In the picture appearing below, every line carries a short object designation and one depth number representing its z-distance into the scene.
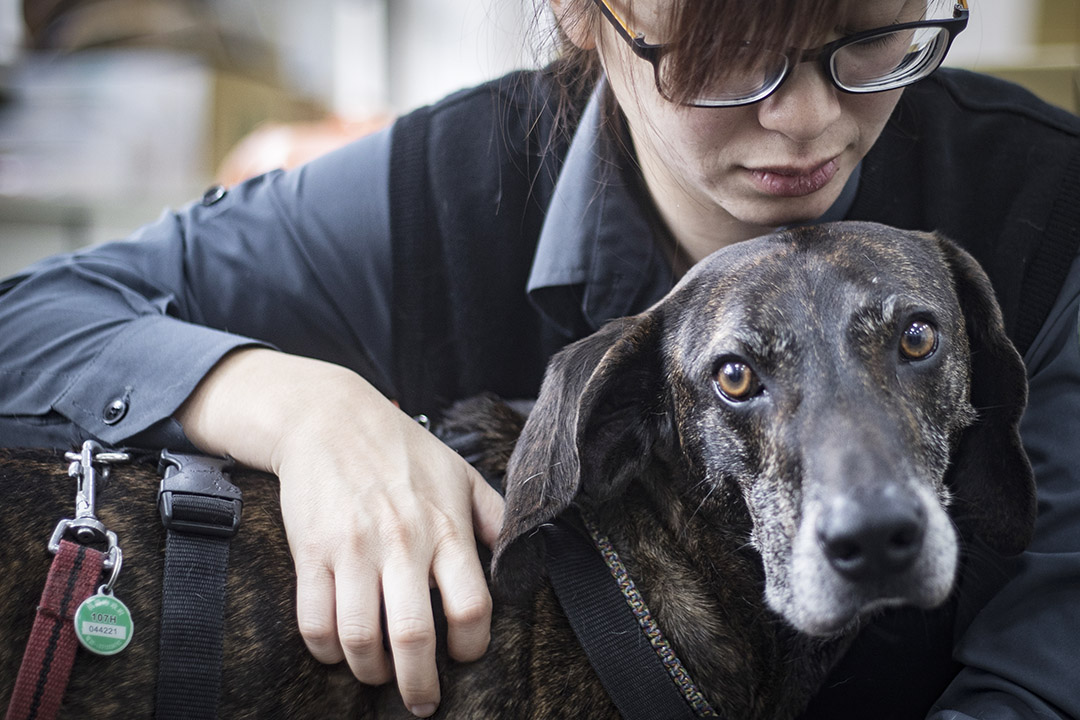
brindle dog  0.59
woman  0.60
